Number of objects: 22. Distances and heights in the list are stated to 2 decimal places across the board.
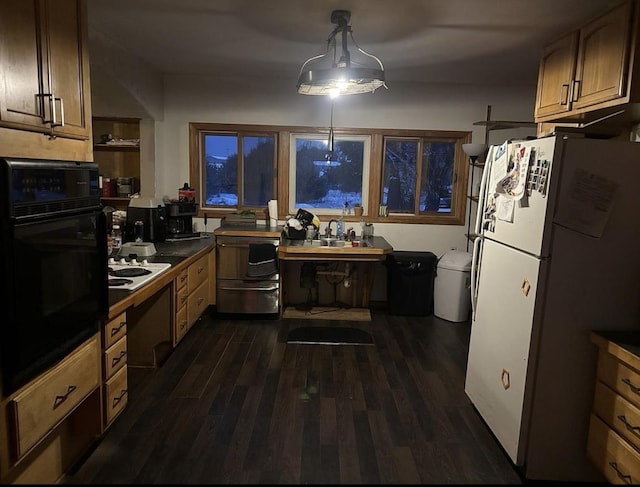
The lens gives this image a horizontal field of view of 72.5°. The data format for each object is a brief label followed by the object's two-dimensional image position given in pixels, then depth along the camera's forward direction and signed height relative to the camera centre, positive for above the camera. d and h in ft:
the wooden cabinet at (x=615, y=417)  5.77 -2.95
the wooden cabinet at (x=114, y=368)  7.39 -3.20
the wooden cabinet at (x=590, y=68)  6.82 +2.43
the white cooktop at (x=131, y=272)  8.56 -1.83
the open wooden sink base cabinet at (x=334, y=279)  13.75 -3.01
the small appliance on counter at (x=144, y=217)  12.91 -0.90
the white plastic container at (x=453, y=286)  14.40 -2.91
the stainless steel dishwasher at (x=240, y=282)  13.89 -2.92
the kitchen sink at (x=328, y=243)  14.00 -1.59
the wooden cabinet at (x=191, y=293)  11.20 -2.96
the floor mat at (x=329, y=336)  12.60 -4.21
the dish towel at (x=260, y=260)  13.60 -2.12
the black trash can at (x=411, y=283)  14.87 -2.90
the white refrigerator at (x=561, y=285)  6.38 -1.24
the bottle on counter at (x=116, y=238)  11.19 -1.36
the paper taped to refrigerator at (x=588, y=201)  6.36 +0.04
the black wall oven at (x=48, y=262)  4.91 -1.03
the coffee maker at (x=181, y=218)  13.79 -0.96
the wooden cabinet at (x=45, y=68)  4.97 +1.47
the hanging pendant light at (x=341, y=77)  8.51 +2.34
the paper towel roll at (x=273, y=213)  15.29 -0.74
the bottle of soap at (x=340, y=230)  15.25 -1.23
